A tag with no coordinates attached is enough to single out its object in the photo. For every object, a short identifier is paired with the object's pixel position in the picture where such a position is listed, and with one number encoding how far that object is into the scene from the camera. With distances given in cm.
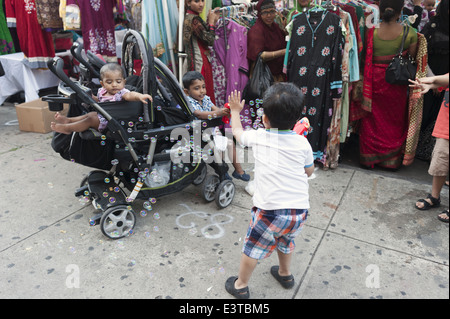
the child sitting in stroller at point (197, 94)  314
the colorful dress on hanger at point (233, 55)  445
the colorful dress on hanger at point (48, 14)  535
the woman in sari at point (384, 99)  357
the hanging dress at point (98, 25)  513
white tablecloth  612
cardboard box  510
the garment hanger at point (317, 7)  372
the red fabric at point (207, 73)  454
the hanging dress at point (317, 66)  366
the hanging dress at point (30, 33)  554
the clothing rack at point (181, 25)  429
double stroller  260
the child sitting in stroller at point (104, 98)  254
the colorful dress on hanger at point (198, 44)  432
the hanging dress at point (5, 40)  633
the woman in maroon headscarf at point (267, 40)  419
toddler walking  188
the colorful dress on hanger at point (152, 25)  434
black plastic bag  423
